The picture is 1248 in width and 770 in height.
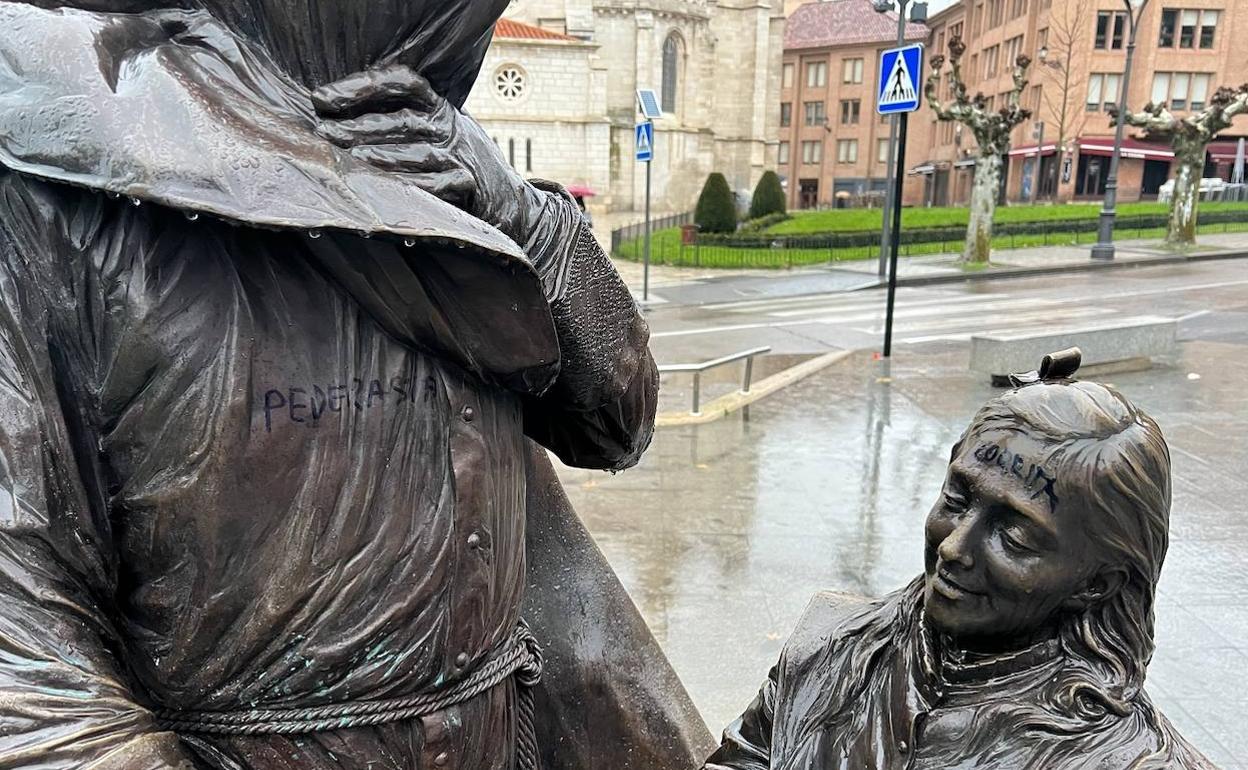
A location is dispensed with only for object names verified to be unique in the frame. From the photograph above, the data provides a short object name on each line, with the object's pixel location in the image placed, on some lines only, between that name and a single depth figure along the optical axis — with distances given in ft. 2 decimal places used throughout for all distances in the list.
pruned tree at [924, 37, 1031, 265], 63.31
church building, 114.42
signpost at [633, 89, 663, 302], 45.78
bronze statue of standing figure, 2.89
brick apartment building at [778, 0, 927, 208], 194.29
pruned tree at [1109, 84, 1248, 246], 69.67
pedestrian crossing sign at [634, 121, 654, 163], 47.20
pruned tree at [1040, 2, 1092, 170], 135.33
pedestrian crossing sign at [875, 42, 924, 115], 32.78
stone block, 29.96
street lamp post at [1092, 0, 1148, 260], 67.31
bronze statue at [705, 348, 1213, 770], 4.16
